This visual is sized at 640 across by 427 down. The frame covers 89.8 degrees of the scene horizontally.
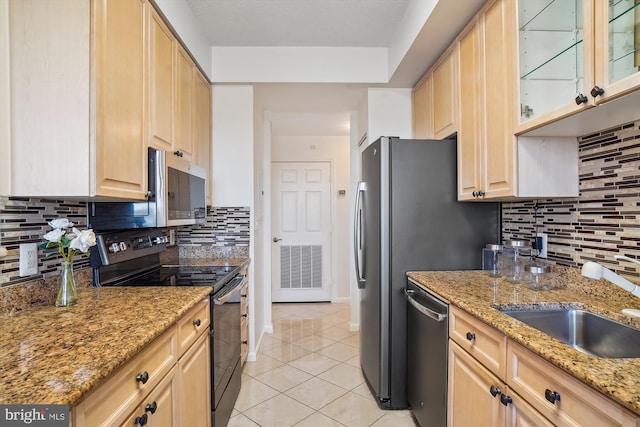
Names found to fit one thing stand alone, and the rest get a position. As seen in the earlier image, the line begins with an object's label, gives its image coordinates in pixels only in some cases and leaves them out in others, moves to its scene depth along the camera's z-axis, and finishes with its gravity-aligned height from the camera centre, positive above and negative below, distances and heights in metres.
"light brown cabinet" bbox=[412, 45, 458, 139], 2.10 +0.83
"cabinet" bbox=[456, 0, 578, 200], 1.52 +0.39
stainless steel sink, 1.09 -0.44
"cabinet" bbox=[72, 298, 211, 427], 0.82 -0.57
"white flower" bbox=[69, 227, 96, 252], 1.25 -0.11
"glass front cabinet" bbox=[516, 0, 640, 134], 1.06 +0.60
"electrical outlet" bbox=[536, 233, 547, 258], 1.74 -0.17
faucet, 1.00 -0.19
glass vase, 1.27 -0.30
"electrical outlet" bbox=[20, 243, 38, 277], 1.26 -0.18
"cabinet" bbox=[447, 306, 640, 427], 0.78 -0.54
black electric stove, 1.69 -0.38
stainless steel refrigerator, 1.99 -0.10
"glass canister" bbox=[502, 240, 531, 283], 1.76 -0.26
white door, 4.57 -0.23
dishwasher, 1.54 -0.76
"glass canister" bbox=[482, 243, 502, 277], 1.84 -0.28
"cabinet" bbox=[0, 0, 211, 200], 1.20 +0.44
